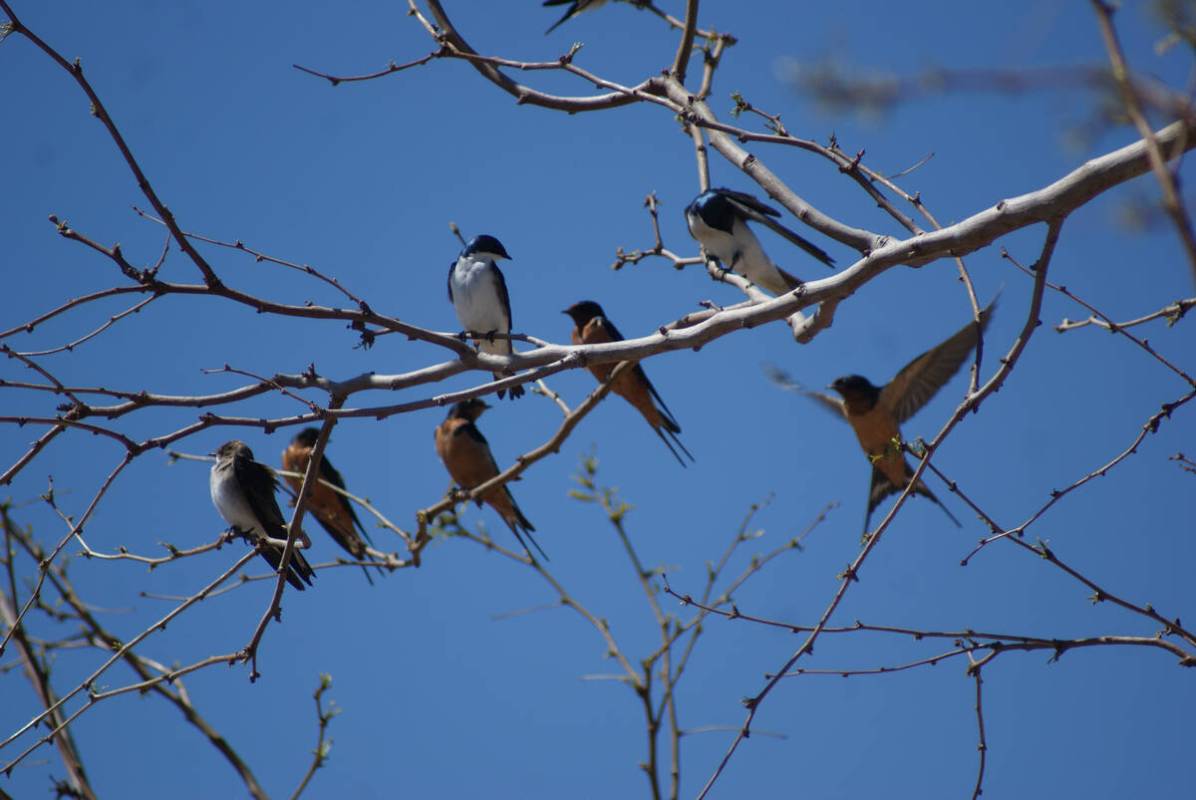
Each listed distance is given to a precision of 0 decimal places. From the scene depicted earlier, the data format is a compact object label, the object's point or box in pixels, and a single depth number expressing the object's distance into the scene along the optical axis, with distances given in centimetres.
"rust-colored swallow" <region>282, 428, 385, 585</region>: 1502
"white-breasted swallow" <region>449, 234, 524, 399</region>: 1383
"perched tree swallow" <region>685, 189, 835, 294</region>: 1273
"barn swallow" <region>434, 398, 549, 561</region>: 1677
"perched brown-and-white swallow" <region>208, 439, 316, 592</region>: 1335
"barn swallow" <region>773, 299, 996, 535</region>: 1215
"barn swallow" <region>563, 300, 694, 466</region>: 1373
